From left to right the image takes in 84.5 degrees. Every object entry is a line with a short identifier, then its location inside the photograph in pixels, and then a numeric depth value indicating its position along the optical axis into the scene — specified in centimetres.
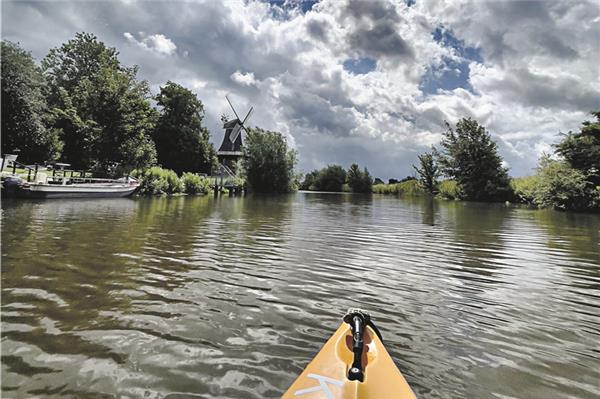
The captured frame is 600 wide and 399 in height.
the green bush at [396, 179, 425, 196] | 7096
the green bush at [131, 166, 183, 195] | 3316
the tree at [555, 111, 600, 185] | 2914
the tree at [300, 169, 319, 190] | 10144
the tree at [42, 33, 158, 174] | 3269
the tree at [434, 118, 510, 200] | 4731
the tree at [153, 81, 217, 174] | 5328
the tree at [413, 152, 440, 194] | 6662
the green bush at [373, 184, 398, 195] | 7884
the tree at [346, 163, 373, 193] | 8831
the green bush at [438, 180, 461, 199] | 5348
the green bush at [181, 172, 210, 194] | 3972
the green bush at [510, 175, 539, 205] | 3609
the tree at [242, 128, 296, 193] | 5466
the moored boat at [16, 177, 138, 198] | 2035
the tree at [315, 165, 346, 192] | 9488
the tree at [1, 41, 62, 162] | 2530
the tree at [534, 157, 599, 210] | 2831
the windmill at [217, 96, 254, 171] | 7069
